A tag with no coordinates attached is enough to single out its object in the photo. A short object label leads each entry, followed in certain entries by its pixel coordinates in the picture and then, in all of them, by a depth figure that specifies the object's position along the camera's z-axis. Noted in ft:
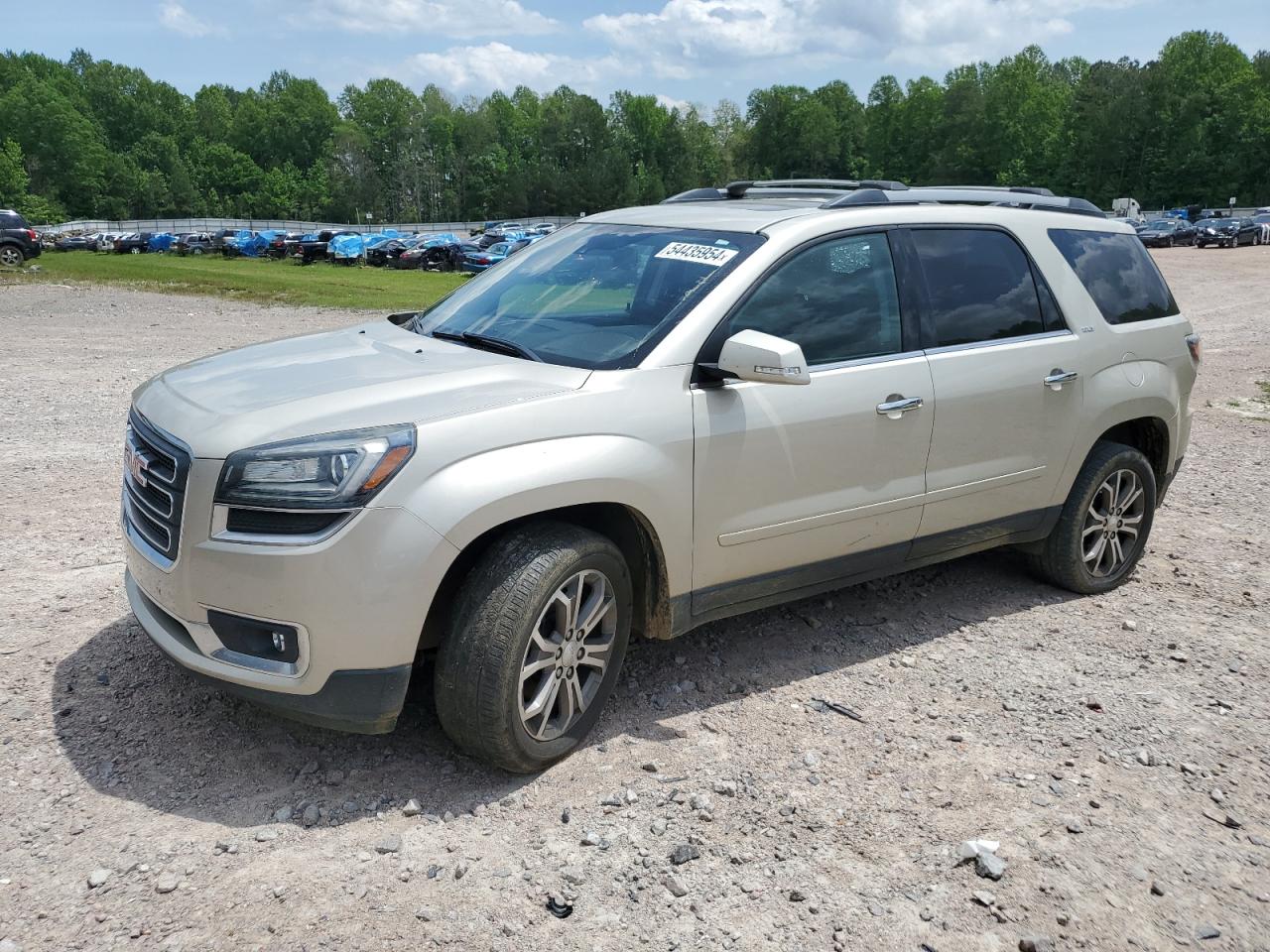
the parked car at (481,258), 141.79
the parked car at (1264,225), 176.04
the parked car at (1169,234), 185.68
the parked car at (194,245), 209.87
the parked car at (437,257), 154.71
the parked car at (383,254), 165.07
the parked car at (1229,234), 173.99
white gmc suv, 10.77
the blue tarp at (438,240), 159.33
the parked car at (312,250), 166.71
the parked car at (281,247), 181.16
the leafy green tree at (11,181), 358.43
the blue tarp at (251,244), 194.08
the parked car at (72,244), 233.64
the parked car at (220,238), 207.56
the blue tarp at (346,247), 165.17
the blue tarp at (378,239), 169.99
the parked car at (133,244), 219.82
